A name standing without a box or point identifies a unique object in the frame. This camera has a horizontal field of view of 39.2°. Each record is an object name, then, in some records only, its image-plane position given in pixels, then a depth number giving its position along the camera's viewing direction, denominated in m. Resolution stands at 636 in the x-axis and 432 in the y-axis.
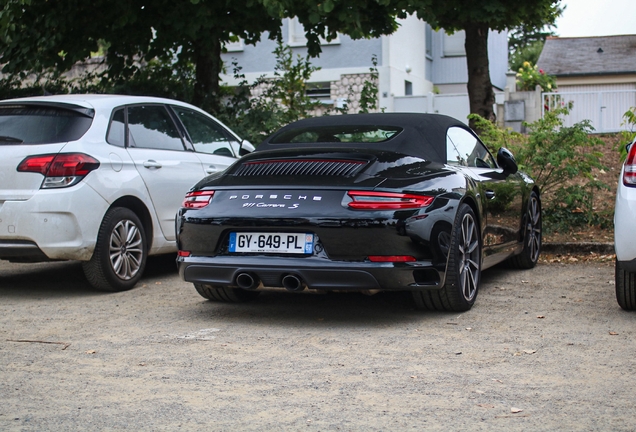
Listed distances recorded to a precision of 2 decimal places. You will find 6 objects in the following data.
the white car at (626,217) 5.67
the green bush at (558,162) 9.95
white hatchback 6.80
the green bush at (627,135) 9.65
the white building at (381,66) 28.33
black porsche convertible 5.50
